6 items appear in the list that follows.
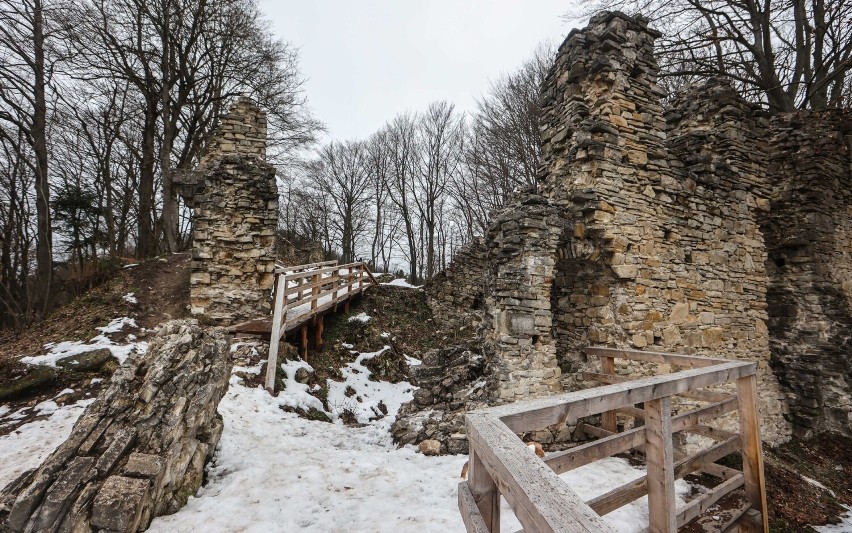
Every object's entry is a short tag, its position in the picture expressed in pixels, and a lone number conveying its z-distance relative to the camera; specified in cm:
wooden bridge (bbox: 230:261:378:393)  643
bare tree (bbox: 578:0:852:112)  960
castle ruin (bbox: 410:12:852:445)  556
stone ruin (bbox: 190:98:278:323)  830
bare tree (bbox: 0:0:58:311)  916
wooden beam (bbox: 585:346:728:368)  392
